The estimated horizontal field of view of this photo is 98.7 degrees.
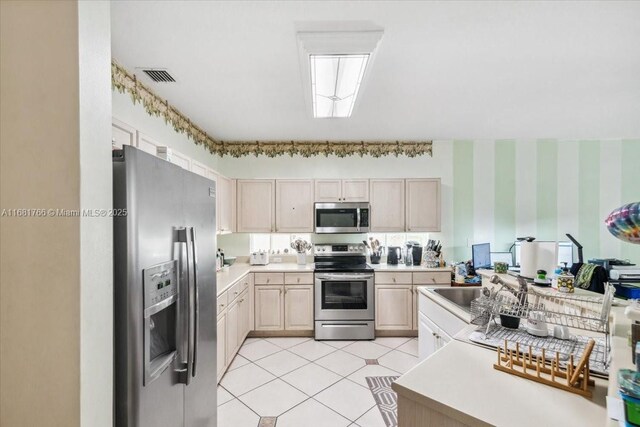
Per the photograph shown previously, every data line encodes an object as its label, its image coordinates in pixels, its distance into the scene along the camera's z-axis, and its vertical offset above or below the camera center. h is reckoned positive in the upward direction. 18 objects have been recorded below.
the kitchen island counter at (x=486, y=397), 0.92 -0.70
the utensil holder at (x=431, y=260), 3.82 -0.72
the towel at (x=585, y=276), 1.81 -0.45
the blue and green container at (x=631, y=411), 0.63 -0.47
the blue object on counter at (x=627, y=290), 2.25 -0.70
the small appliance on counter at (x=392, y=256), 3.98 -0.68
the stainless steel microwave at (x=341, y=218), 3.84 -0.13
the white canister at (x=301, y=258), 3.94 -0.71
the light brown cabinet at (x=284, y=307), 3.62 -1.30
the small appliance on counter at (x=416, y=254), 3.95 -0.65
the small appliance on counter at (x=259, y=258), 3.94 -0.71
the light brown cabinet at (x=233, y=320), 2.57 -1.22
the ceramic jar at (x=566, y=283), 1.71 -0.47
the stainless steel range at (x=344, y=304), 3.54 -1.24
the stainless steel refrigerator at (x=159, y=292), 0.98 -0.35
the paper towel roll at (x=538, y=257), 1.86 -0.33
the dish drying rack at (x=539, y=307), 1.44 -0.56
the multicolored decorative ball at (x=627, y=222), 0.99 -0.05
